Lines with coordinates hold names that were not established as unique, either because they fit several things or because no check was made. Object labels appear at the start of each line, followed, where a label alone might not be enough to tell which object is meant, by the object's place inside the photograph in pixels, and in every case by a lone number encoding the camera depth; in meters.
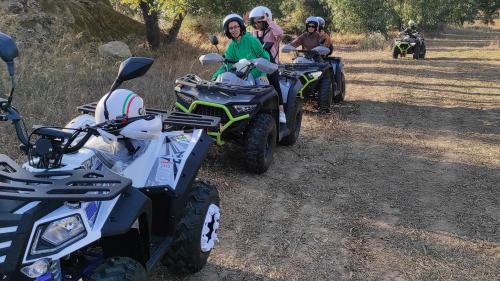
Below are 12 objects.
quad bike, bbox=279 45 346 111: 8.41
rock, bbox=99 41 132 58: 10.77
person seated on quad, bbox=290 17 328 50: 9.70
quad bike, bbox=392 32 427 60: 19.70
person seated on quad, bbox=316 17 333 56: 9.82
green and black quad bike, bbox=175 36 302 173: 5.24
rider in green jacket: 6.16
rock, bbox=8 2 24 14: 10.29
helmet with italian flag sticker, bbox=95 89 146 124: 2.85
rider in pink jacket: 7.34
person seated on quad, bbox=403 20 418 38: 20.09
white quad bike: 2.01
